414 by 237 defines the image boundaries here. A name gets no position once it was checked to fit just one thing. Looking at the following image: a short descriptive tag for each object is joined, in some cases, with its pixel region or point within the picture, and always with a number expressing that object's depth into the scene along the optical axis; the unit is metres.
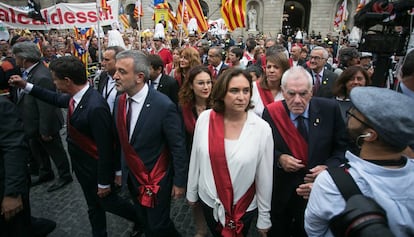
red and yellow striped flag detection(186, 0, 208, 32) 8.50
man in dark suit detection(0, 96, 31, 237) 2.21
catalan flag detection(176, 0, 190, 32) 8.70
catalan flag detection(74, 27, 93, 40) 14.58
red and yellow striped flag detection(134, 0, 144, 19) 9.46
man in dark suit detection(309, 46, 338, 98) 4.60
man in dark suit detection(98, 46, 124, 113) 4.06
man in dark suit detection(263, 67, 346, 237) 2.22
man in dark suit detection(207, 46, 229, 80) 5.50
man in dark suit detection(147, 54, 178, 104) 4.23
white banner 7.55
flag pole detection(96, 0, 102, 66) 6.77
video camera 2.97
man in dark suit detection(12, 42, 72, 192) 3.90
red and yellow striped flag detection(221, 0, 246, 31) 7.66
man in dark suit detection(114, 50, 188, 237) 2.41
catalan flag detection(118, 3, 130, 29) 16.48
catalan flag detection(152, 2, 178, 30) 12.45
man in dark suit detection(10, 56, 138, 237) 2.51
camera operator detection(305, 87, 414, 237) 1.14
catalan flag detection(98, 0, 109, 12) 7.46
